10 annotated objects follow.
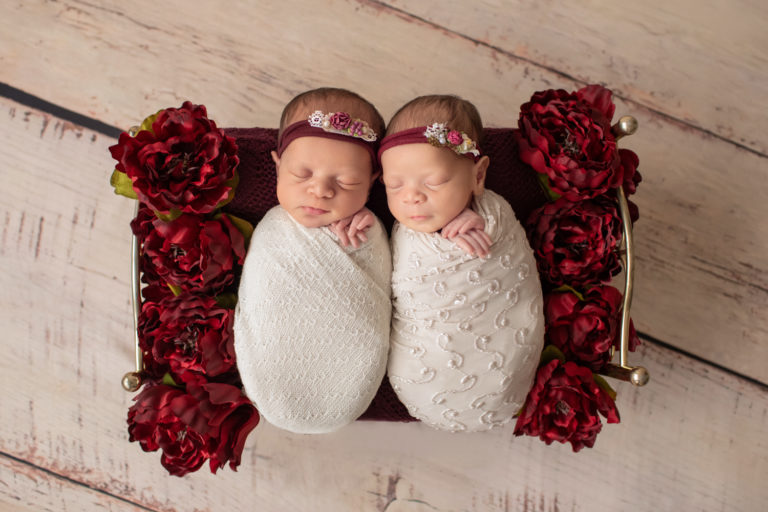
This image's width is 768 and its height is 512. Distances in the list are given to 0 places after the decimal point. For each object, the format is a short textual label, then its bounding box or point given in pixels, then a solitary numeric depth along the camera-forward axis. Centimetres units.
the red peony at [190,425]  97
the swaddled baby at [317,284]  98
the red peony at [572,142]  100
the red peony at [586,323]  104
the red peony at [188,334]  99
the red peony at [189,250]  97
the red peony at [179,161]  92
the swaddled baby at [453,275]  98
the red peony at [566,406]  100
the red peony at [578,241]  103
